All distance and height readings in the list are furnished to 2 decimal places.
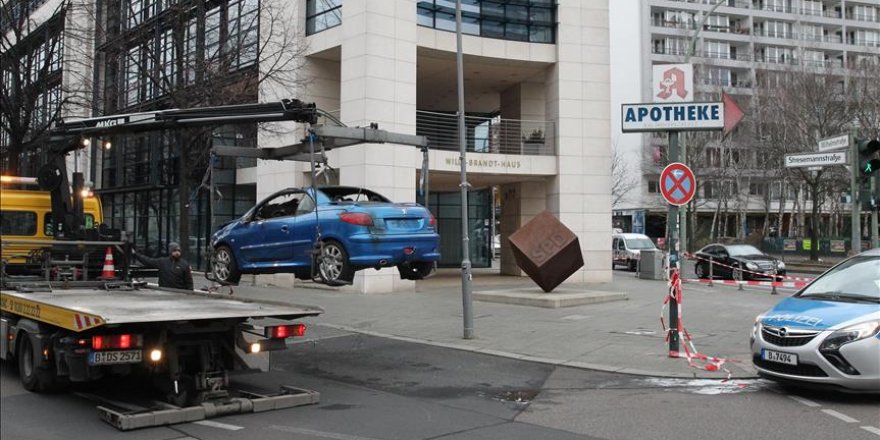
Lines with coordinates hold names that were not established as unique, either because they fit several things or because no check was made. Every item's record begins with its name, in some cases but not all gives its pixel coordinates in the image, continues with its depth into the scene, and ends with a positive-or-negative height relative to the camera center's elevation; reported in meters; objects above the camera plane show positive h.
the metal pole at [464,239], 12.65 -0.07
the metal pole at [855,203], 10.56 +0.50
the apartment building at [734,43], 60.25 +18.31
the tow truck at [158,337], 6.67 -1.06
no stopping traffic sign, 10.91 +0.83
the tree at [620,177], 54.17 +4.83
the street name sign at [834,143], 11.32 +1.57
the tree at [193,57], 16.27 +4.76
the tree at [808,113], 33.03 +5.97
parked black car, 25.58 -1.02
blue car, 9.31 -0.02
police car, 7.25 -1.09
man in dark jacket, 12.19 -0.63
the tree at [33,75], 18.16 +4.67
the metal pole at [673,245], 10.57 -0.15
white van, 33.00 -0.61
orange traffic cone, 10.10 -0.49
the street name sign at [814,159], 11.49 +1.34
